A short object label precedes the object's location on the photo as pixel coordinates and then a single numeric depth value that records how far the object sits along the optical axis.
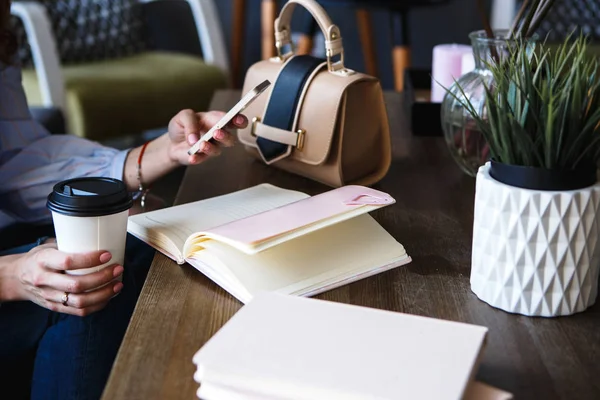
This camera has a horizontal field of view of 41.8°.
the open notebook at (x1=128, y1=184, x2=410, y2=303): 0.77
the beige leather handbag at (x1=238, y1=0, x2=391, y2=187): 1.08
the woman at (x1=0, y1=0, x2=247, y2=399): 0.84
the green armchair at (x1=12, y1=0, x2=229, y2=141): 2.60
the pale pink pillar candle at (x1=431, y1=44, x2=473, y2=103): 1.44
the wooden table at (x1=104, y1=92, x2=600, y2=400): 0.63
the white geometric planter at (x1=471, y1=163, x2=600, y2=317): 0.69
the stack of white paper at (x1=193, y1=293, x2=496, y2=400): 0.55
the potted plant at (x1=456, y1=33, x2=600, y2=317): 0.69
